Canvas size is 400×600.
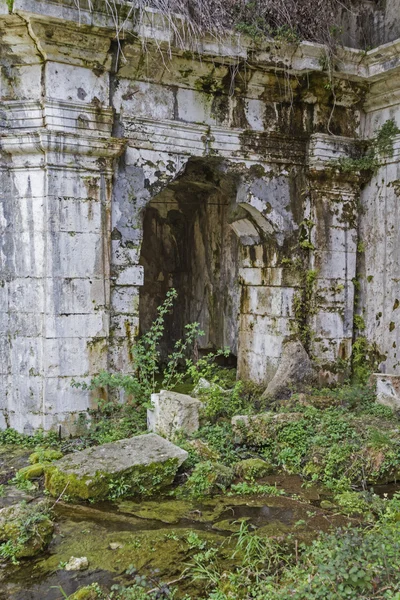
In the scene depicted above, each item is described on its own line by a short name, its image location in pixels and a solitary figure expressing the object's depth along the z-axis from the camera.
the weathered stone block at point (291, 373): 5.80
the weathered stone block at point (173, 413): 4.71
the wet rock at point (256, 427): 4.64
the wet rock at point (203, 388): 5.16
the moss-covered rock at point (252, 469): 4.18
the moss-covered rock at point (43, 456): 4.40
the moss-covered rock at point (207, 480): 3.87
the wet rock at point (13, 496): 3.70
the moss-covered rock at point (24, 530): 2.99
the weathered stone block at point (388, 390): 5.28
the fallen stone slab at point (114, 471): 3.72
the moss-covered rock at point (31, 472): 4.07
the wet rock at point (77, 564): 2.87
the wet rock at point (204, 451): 4.29
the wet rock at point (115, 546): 3.09
